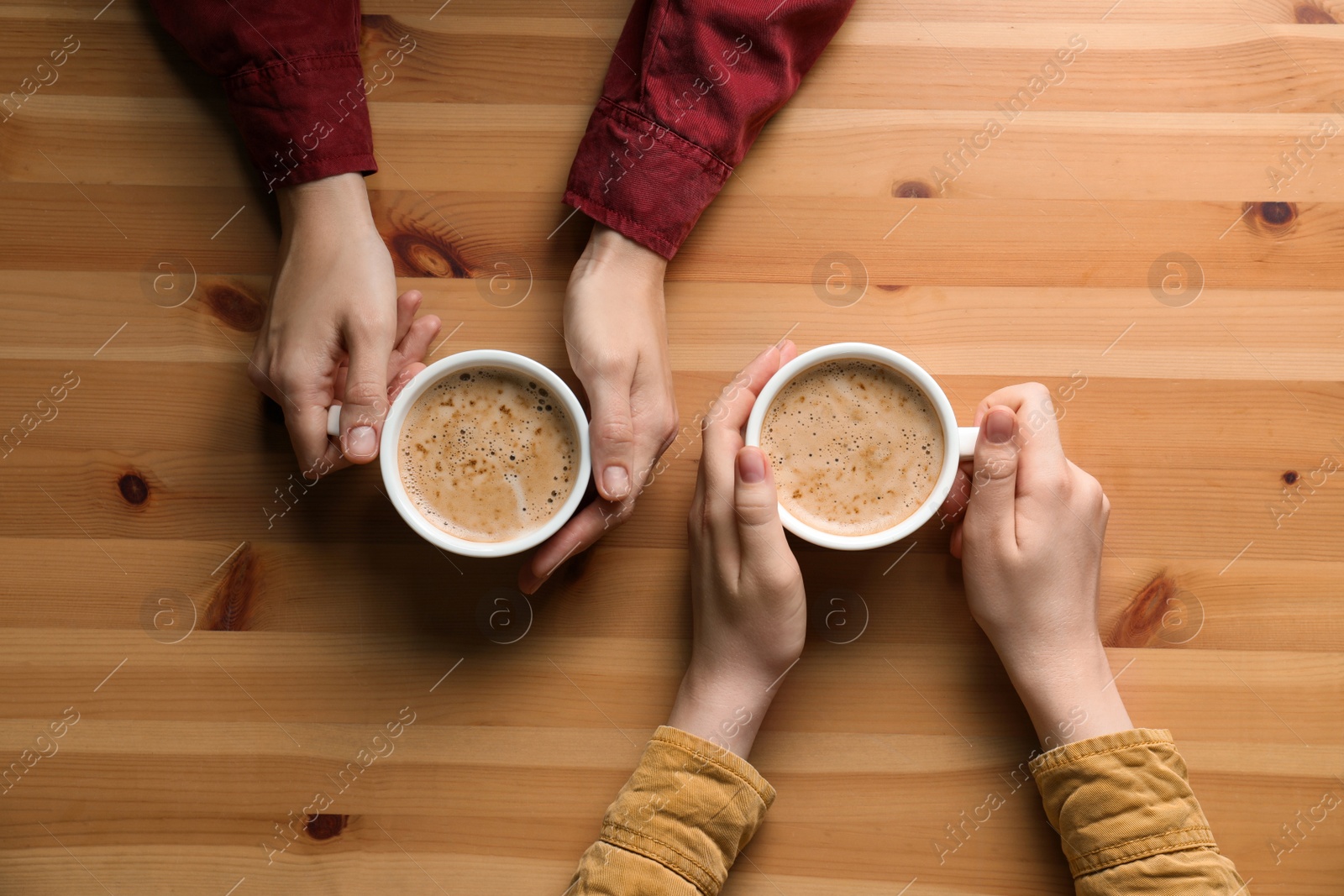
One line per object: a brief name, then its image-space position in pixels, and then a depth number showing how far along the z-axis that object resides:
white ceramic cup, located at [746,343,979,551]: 0.85
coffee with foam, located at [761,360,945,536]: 0.88
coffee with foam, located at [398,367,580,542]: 0.87
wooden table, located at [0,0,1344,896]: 1.00
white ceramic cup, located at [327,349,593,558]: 0.83
